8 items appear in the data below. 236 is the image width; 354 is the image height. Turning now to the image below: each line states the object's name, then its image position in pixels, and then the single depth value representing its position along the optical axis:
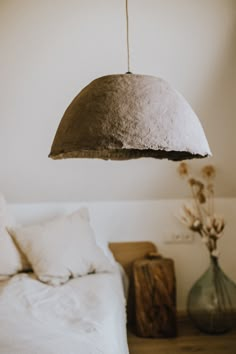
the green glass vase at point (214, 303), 3.14
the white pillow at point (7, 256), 2.84
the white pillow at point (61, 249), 2.79
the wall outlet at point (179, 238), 3.49
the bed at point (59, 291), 1.76
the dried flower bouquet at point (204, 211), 3.16
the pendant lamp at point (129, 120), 1.24
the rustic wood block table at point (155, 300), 3.11
